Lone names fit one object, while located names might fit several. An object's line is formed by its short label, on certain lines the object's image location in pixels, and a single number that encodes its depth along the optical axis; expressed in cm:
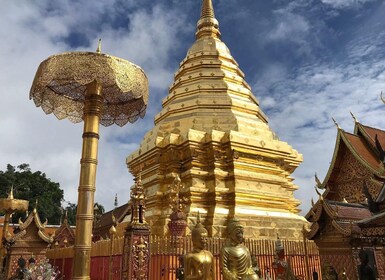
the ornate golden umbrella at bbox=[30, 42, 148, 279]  635
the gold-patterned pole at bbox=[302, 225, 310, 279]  1055
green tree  3756
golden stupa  1280
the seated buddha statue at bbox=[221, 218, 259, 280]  597
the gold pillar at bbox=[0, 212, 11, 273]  1545
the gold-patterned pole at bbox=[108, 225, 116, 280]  931
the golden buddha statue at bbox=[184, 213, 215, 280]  575
